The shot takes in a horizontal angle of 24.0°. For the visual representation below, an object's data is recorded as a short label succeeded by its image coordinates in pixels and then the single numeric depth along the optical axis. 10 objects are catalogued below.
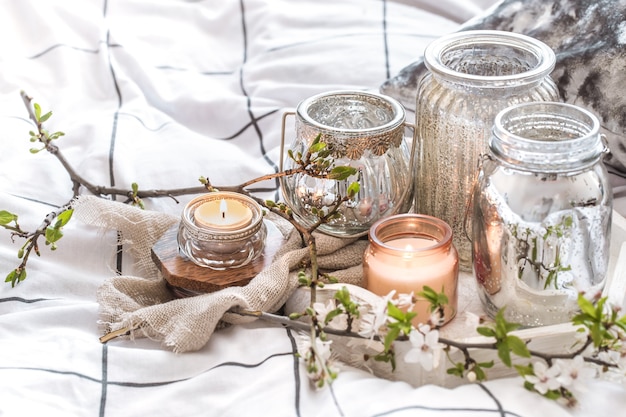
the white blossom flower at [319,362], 0.92
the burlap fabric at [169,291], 0.99
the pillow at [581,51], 1.13
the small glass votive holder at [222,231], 1.02
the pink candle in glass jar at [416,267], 0.97
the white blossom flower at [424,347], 0.91
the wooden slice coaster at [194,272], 1.03
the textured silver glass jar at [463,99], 1.00
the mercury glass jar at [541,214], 0.94
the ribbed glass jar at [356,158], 1.02
